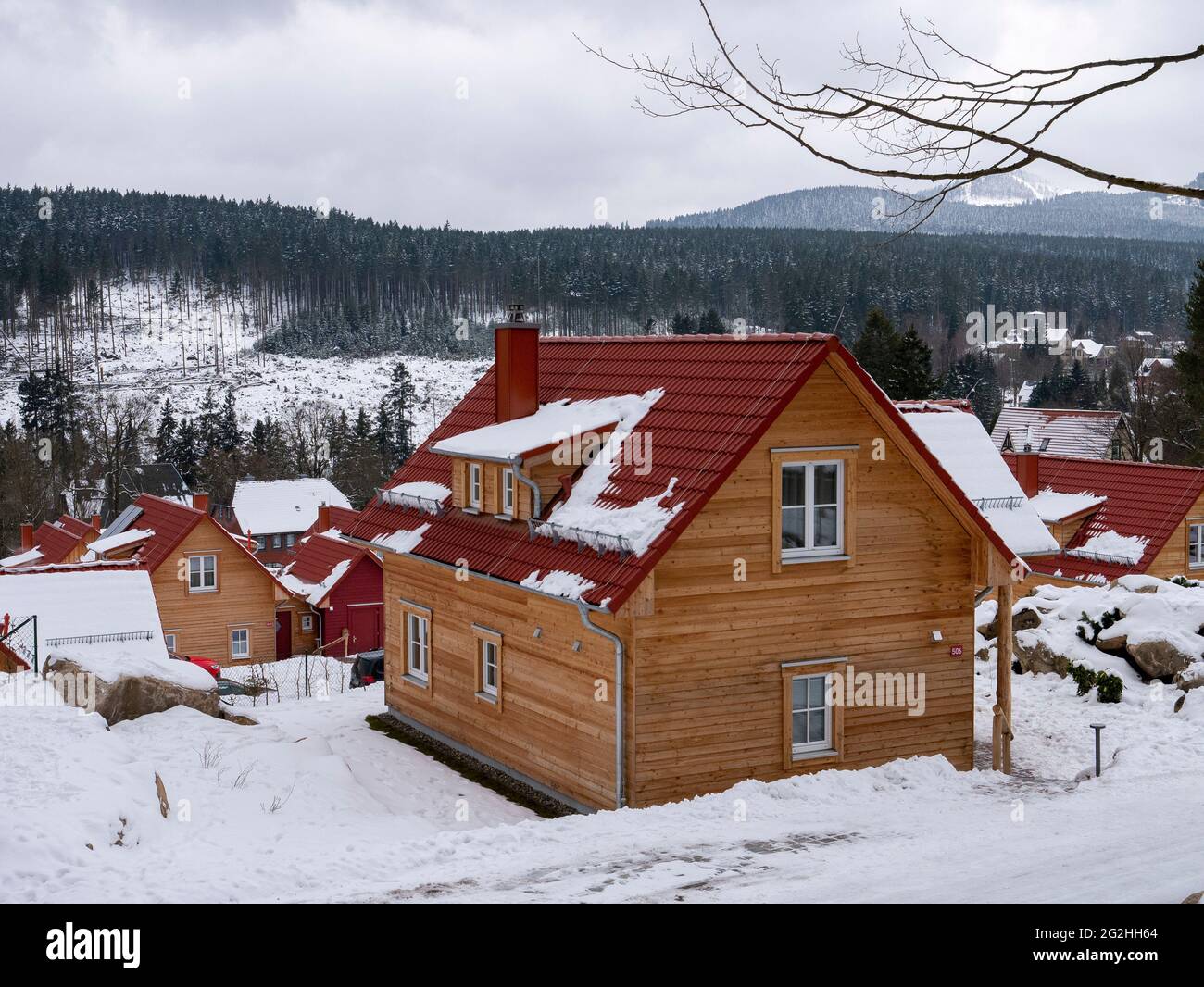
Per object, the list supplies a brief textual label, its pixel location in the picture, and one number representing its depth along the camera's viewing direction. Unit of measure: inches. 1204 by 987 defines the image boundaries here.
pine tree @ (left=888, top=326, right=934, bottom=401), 2345.0
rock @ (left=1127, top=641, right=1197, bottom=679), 828.6
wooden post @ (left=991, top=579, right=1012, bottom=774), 705.6
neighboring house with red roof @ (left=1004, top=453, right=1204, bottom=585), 1363.2
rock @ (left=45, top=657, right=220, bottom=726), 666.2
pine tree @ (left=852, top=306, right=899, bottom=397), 2383.1
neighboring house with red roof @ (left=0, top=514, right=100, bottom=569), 1969.7
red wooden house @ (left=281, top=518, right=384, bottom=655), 2001.7
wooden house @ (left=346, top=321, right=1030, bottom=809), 608.7
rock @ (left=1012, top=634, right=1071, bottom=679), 882.8
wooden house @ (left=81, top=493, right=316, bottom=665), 1823.3
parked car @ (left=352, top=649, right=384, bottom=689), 1384.1
